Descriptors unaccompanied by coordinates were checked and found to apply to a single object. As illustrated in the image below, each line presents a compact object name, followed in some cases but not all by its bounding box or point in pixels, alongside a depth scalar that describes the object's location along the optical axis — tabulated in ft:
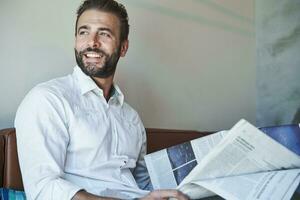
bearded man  3.26
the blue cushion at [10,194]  3.42
